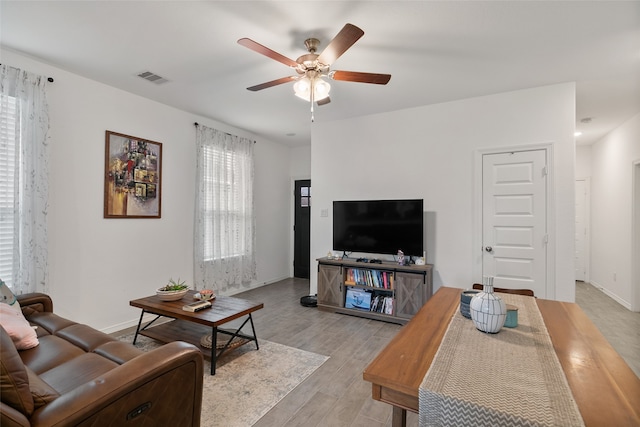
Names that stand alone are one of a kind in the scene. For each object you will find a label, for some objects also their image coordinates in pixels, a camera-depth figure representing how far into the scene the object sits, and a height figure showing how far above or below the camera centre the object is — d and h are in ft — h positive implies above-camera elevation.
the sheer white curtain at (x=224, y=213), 14.52 +0.07
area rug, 6.49 -4.24
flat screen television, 12.35 -0.44
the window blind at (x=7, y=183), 8.61 +0.83
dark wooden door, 20.77 -0.96
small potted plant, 9.41 -2.45
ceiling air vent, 10.13 +4.68
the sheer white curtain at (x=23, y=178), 8.66 +1.00
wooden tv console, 11.82 -2.94
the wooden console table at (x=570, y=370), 2.91 -1.79
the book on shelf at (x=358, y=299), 12.95 -3.60
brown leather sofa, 3.58 -2.56
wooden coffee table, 8.11 -2.83
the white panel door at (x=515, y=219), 11.06 -0.09
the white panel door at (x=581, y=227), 19.63 -0.65
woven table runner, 2.80 -1.77
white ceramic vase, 4.46 -1.42
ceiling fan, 6.72 +3.69
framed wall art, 11.20 +1.44
